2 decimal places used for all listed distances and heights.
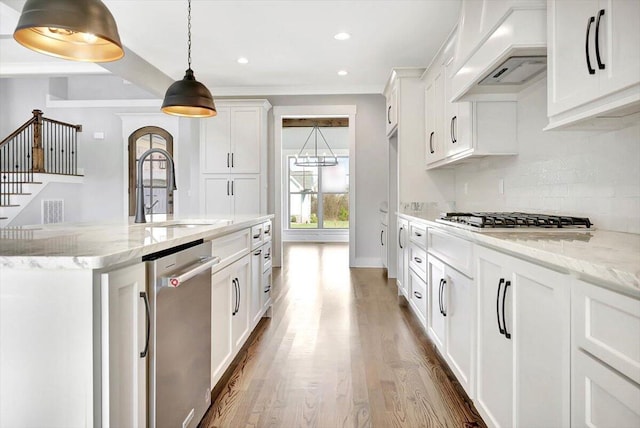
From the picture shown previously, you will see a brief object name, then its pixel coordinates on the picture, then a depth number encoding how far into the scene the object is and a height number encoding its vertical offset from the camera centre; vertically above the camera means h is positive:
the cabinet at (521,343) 1.13 -0.45
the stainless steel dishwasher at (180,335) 1.31 -0.47
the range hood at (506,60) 1.77 +0.77
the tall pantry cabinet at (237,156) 5.97 +0.81
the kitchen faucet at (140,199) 2.26 +0.06
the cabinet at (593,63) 1.22 +0.50
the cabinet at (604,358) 0.82 -0.34
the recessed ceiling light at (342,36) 4.22 +1.85
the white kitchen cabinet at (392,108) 4.76 +1.29
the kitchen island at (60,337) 1.03 -0.33
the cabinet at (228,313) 2.04 -0.59
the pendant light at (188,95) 2.76 +0.80
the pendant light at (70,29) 1.56 +0.79
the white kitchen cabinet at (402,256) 3.86 -0.48
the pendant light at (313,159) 10.10 +1.34
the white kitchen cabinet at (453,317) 1.93 -0.61
